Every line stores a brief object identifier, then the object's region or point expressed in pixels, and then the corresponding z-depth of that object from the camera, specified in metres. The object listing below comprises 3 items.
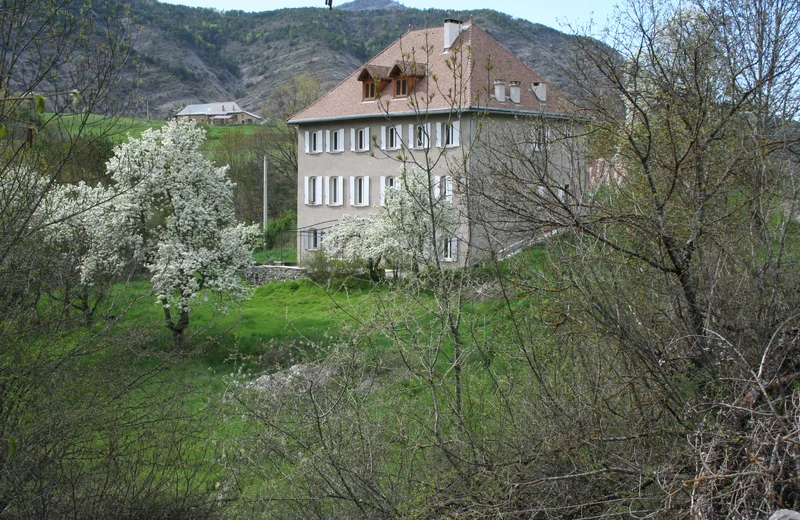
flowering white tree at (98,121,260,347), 21.52
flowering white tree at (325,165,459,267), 29.31
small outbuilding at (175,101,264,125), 86.44
